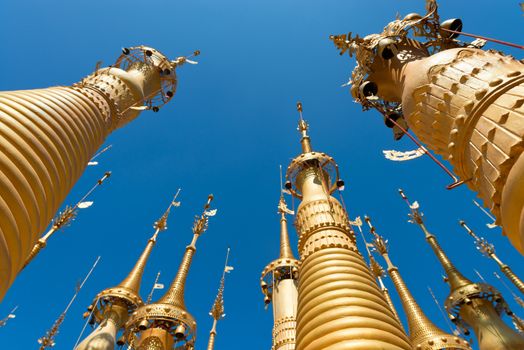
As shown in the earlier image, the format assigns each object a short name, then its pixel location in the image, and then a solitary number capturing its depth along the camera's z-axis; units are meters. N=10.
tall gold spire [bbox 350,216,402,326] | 23.63
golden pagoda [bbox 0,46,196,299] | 5.38
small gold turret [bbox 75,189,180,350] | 15.55
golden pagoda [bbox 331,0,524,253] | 3.80
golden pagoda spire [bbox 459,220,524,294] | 20.88
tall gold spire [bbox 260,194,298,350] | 13.91
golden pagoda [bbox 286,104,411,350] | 4.93
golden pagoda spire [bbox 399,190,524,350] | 14.99
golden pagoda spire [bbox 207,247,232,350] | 28.81
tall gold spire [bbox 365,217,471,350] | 16.08
